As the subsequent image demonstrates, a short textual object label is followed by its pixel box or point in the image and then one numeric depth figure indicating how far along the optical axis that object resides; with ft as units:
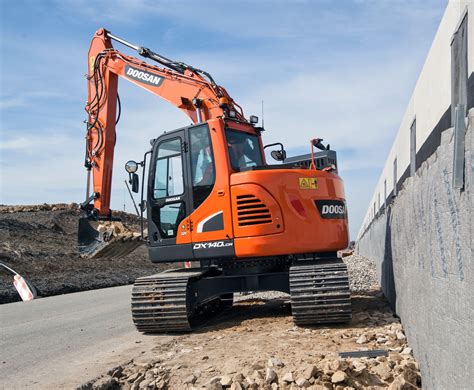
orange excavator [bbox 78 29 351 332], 24.27
